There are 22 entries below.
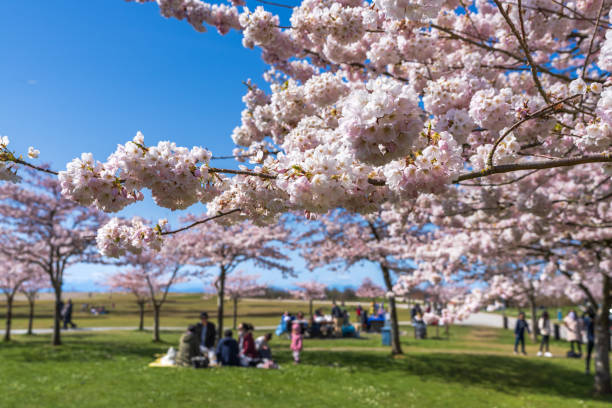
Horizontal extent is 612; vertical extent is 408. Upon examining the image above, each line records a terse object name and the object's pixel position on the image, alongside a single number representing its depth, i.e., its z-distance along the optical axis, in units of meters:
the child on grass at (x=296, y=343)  13.79
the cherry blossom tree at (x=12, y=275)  21.55
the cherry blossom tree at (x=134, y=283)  28.80
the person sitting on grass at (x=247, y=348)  12.76
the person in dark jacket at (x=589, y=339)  13.81
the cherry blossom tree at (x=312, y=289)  38.03
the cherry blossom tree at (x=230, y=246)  18.55
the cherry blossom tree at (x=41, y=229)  17.33
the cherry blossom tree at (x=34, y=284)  23.50
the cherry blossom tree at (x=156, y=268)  21.28
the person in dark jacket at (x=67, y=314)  25.91
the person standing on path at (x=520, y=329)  17.56
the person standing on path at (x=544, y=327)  17.50
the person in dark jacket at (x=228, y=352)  12.66
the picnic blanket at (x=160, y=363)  12.31
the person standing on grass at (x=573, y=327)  17.08
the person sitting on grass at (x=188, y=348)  12.20
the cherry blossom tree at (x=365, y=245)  16.62
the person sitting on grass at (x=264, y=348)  13.29
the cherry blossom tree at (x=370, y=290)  32.84
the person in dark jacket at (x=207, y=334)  14.19
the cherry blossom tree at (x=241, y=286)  33.81
